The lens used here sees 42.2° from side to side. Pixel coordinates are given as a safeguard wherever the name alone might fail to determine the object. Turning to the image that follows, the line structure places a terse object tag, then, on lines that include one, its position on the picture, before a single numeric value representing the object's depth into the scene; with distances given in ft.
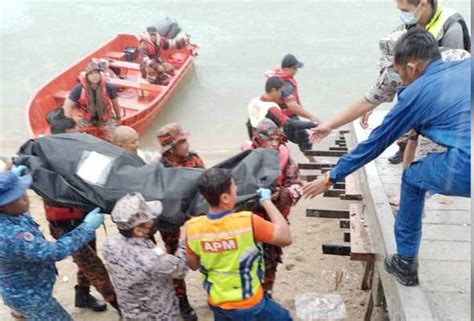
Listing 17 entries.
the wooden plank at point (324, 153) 24.70
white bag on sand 17.62
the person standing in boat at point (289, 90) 24.07
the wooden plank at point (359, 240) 16.17
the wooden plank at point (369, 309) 17.01
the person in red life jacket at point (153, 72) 37.19
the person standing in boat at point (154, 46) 36.52
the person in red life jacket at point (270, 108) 21.74
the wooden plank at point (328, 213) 19.66
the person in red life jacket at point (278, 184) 14.42
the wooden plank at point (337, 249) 17.15
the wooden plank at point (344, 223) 19.34
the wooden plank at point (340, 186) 22.17
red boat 32.48
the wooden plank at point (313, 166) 23.94
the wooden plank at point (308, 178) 22.21
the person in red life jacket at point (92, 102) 23.93
